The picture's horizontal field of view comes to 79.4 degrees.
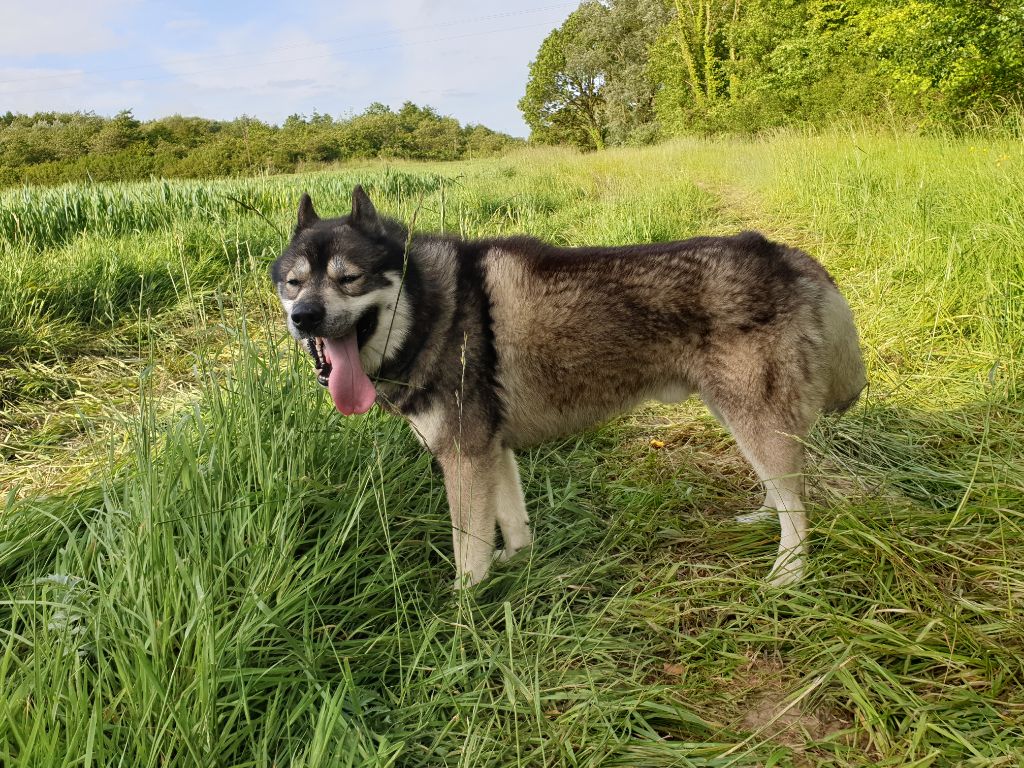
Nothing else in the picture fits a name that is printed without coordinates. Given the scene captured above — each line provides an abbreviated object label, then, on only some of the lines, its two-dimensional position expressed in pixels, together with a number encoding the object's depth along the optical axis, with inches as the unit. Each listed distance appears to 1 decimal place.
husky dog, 98.9
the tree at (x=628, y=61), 1638.7
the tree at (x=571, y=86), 1756.9
